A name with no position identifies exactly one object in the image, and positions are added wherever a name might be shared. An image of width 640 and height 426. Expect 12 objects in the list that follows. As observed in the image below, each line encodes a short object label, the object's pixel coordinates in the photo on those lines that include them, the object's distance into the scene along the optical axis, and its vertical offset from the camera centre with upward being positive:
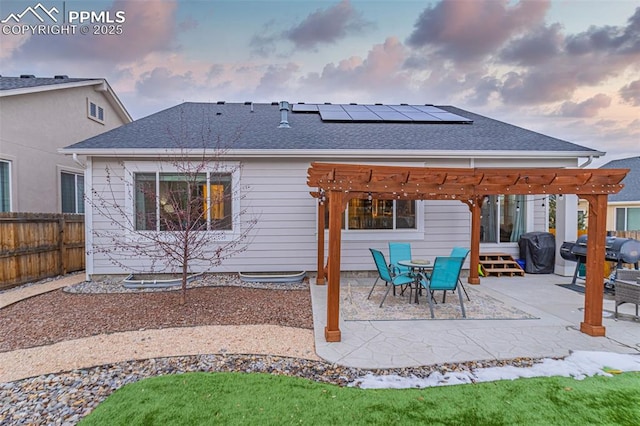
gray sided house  6.96 +0.56
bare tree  6.87 -0.02
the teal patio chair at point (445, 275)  4.78 -1.14
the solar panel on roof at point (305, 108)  10.45 +3.43
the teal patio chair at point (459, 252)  6.19 -0.99
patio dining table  5.39 -1.11
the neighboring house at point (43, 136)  7.77 +1.93
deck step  7.60 -1.55
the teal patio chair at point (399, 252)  6.59 -1.04
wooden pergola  3.88 +0.24
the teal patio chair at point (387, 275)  5.29 -1.27
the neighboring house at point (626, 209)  13.12 -0.20
